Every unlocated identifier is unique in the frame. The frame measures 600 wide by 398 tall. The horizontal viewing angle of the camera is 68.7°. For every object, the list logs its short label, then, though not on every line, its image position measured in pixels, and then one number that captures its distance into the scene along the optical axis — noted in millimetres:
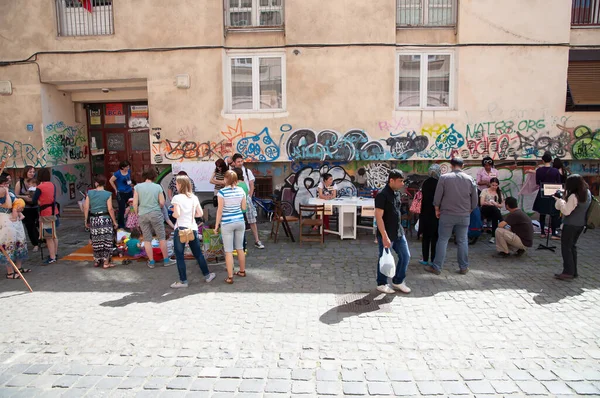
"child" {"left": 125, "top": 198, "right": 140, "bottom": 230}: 8719
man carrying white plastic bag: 5859
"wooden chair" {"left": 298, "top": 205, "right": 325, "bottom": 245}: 9039
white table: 9266
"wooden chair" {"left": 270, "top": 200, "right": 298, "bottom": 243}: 9398
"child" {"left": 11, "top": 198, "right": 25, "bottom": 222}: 6965
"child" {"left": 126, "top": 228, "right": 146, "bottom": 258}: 8180
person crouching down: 7832
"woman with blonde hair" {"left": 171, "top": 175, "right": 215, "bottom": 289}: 6484
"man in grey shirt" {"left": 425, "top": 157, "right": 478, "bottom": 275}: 6680
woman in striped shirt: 6535
